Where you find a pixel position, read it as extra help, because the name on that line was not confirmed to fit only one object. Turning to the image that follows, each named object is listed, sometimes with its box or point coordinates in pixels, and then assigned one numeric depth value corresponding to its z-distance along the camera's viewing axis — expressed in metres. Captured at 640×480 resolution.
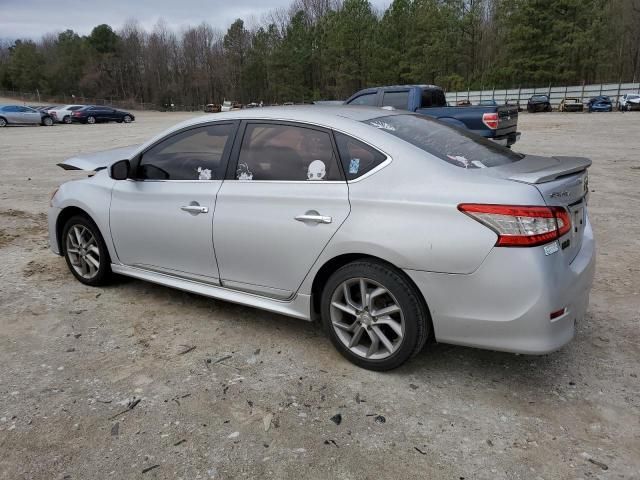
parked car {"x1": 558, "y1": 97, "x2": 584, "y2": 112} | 44.12
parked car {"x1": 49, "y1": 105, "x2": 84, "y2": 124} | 38.75
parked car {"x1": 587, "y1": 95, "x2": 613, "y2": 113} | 42.72
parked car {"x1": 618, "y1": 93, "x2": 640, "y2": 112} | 41.44
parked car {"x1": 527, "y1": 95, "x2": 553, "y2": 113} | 46.09
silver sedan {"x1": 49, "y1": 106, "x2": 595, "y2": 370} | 2.77
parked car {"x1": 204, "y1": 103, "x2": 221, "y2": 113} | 64.50
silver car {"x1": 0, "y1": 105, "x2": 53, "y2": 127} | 34.25
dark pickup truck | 10.58
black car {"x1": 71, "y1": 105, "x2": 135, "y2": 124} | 38.62
